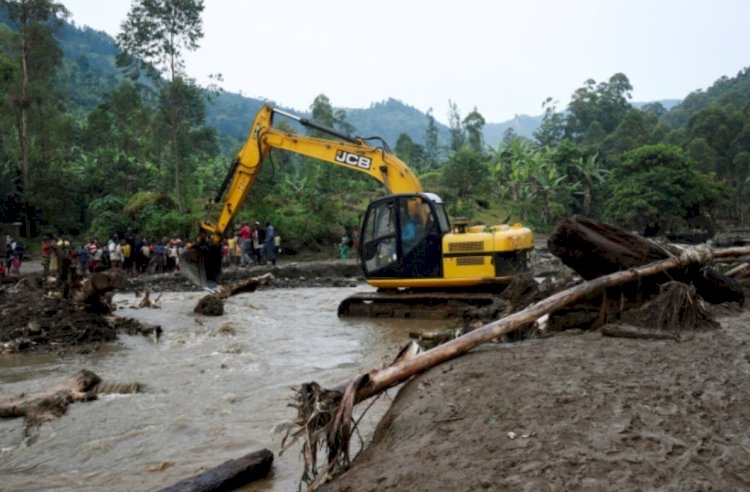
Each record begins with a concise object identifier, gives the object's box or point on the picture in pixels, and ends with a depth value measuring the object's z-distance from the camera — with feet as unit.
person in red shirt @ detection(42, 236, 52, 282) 55.57
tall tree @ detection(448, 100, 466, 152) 225.66
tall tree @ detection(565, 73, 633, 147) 241.55
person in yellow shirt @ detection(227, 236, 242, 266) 79.15
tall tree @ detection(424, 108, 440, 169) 226.38
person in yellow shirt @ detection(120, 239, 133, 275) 74.64
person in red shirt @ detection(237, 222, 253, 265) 78.89
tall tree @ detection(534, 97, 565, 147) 236.84
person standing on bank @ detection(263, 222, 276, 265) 79.00
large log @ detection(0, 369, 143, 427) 20.52
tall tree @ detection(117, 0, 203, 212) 91.61
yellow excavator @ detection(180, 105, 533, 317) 37.19
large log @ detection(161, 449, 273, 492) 13.07
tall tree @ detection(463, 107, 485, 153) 201.98
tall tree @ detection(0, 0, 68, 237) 96.32
